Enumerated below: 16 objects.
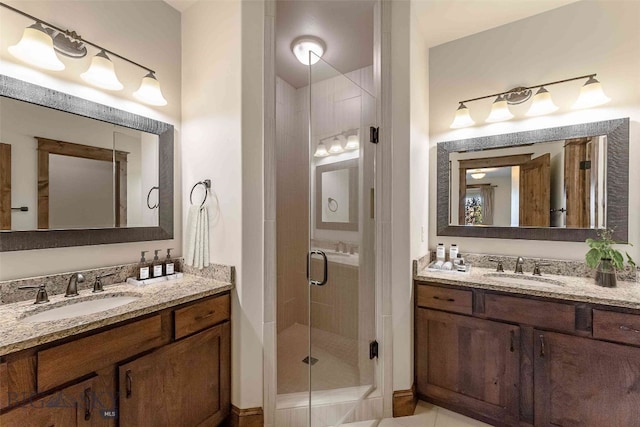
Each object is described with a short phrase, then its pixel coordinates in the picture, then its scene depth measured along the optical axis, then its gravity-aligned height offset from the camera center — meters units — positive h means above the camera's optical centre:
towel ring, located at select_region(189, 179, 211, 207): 1.84 +0.19
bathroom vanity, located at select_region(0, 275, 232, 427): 0.98 -0.65
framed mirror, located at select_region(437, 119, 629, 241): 1.86 +0.22
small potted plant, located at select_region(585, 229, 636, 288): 1.65 -0.30
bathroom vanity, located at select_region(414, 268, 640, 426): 1.45 -0.82
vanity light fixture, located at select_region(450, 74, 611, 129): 1.88 +0.83
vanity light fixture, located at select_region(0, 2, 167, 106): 1.36 +0.86
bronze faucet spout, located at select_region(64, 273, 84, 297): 1.46 -0.39
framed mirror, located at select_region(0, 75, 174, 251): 1.37 +0.24
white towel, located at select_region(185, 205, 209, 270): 1.81 -0.16
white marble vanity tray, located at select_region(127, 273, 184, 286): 1.69 -0.43
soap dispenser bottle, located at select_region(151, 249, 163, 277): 1.80 -0.36
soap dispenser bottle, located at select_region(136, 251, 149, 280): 1.71 -0.36
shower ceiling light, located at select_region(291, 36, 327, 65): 2.27 +1.42
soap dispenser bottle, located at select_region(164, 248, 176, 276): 1.86 -0.36
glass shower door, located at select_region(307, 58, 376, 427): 1.73 -0.21
